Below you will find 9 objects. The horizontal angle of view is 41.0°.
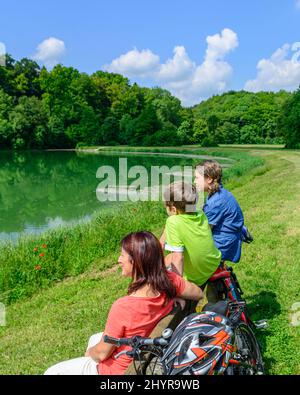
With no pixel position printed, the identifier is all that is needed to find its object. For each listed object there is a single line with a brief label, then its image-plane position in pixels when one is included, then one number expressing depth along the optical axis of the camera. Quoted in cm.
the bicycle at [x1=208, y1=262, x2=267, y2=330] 357
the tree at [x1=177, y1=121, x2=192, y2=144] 7188
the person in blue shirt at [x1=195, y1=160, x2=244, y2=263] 371
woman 238
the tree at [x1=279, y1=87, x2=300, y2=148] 4588
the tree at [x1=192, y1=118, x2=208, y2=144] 7381
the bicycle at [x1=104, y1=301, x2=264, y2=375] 220
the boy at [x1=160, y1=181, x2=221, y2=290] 311
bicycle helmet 220
